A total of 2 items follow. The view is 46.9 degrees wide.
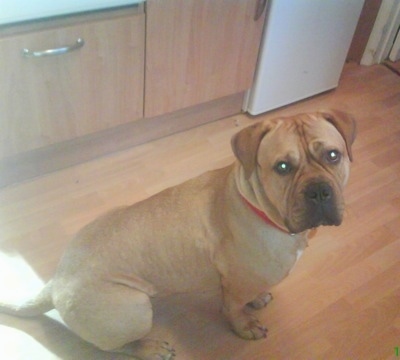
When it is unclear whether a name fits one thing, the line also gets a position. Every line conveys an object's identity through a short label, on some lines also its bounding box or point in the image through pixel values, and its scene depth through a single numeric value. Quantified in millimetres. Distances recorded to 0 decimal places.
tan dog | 1239
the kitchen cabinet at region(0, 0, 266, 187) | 1746
